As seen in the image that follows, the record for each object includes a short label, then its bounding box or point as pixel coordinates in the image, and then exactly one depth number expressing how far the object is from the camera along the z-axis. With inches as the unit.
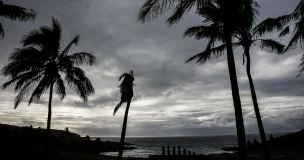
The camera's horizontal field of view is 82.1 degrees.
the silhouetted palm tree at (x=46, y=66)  427.2
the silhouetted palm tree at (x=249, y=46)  347.9
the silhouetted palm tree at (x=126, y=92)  625.3
